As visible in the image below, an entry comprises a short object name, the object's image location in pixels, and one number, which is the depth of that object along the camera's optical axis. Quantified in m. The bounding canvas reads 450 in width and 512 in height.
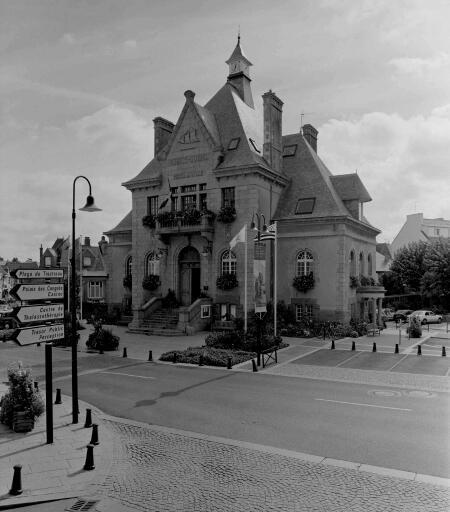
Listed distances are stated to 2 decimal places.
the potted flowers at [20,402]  11.48
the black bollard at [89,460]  9.25
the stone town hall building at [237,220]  32.28
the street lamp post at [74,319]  12.25
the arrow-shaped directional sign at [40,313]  10.70
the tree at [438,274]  46.81
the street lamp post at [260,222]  32.16
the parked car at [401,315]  44.67
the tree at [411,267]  55.50
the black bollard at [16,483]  8.05
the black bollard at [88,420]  11.91
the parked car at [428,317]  43.53
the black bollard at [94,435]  10.53
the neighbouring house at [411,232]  74.78
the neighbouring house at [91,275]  47.76
